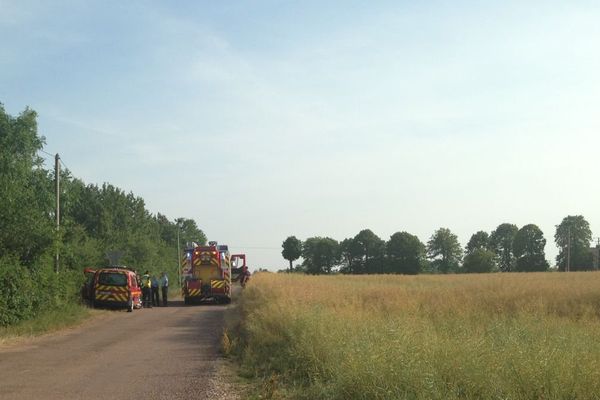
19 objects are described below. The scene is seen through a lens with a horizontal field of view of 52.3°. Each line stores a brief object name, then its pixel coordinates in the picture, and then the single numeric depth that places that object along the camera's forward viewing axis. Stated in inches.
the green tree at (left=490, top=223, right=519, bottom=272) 4751.5
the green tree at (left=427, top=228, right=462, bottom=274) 5098.4
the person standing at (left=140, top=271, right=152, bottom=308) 1291.8
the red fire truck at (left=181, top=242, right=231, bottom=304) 1347.2
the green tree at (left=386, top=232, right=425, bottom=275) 4692.2
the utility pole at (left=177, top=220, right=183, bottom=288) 2518.9
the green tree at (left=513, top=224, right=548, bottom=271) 4296.3
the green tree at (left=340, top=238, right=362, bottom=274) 5036.9
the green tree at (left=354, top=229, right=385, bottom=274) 4901.6
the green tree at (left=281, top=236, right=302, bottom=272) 4799.0
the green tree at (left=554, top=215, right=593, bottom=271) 4013.3
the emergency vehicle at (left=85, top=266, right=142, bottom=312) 1083.9
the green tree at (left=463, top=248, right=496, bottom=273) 3836.1
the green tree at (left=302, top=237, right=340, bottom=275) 5236.2
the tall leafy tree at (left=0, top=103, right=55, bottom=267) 749.3
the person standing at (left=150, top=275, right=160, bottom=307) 1339.8
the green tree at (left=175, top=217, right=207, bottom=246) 5287.9
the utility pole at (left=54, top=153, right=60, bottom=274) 967.3
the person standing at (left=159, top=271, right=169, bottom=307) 1351.5
